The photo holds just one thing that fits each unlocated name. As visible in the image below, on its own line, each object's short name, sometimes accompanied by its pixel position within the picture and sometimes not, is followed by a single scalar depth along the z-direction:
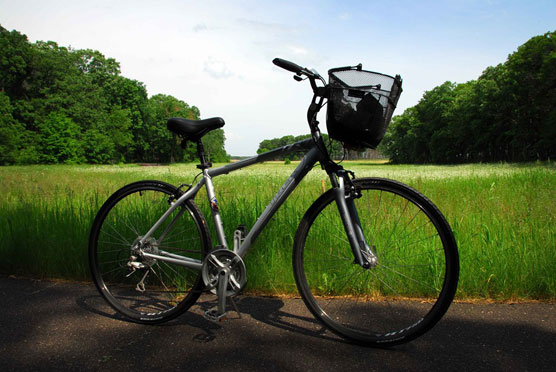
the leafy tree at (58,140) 44.03
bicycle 2.31
